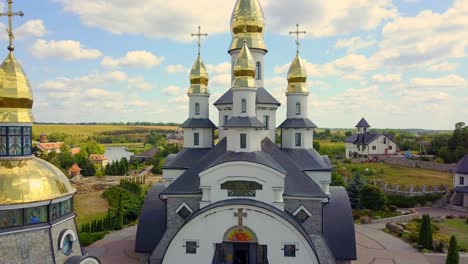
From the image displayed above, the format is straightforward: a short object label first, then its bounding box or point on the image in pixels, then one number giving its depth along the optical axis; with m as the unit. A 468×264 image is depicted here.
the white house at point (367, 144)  68.88
